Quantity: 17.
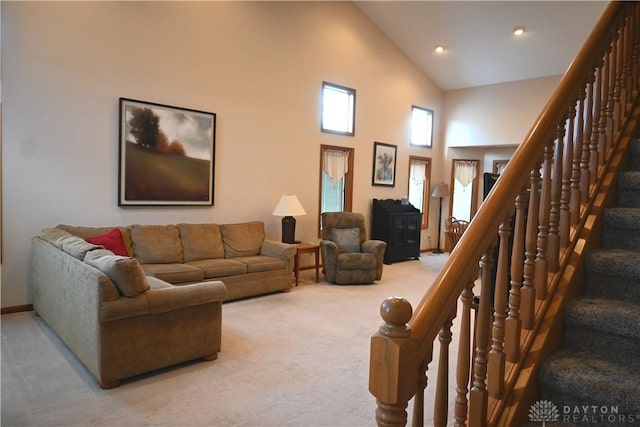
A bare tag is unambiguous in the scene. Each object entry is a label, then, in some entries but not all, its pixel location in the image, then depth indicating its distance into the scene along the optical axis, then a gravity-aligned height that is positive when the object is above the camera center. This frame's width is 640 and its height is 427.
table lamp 5.68 -0.26
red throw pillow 3.99 -0.52
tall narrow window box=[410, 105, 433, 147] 8.35 +1.46
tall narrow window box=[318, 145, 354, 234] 6.83 +0.28
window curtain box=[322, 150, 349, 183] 6.83 +0.52
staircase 1.36 -0.51
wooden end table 5.61 -0.78
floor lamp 8.58 +0.18
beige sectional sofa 2.64 -0.84
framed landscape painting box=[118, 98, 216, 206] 4.74 +0.41
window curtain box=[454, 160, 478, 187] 8.92 +0.61
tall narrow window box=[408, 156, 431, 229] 8.51 +0.29
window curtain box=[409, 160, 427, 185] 8.46 +0.55
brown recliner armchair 5.72 -0.79
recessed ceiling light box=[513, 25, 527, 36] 6.34 +2.62
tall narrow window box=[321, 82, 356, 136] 6.76 +1.44
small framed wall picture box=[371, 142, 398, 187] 7.57 +0.60
